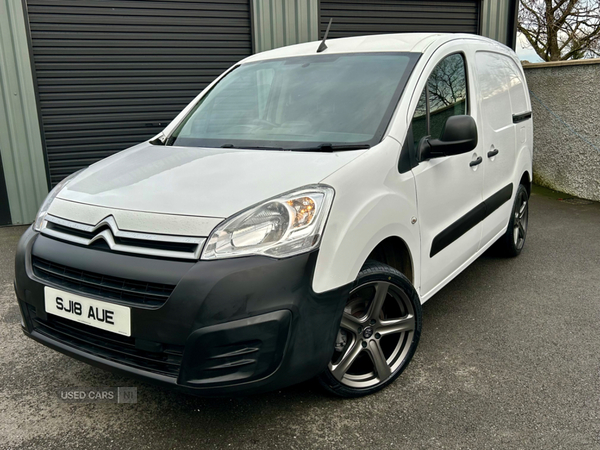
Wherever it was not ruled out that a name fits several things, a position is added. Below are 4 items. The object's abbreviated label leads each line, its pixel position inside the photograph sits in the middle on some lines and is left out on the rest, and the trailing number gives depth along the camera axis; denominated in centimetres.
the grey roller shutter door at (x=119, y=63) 617
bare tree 1344
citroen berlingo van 201
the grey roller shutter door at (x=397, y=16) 716
